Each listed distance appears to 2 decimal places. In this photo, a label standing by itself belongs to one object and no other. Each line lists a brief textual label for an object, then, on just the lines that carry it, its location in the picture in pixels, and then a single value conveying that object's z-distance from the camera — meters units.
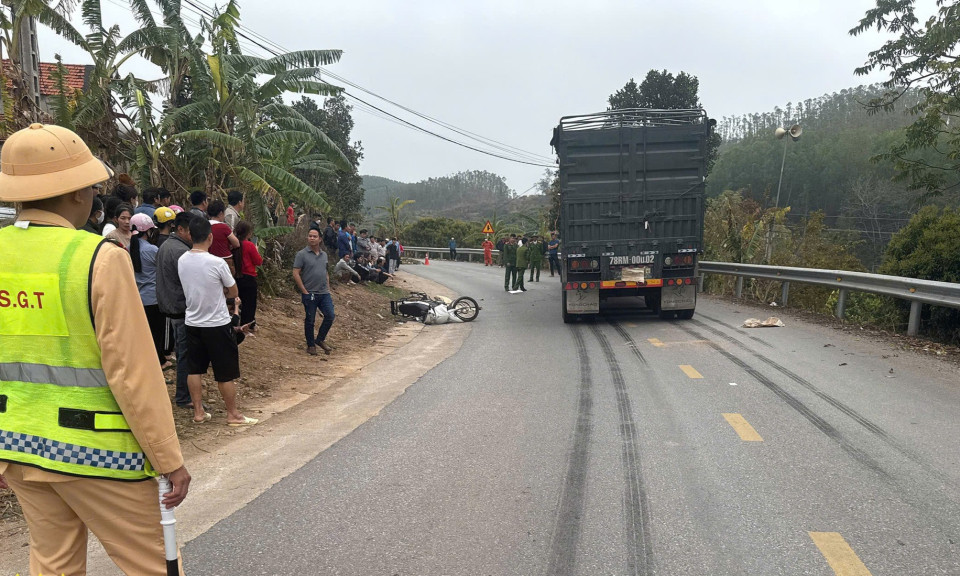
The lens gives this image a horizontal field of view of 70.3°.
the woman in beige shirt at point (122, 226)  6.45
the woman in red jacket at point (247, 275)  8.28
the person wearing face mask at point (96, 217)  6.31
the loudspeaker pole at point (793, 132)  15.59
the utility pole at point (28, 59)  10.71
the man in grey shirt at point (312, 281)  9.88
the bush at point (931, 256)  10.17
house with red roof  19.52
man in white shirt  6.06
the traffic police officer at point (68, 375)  2.14
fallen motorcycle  14.62
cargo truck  12.46
